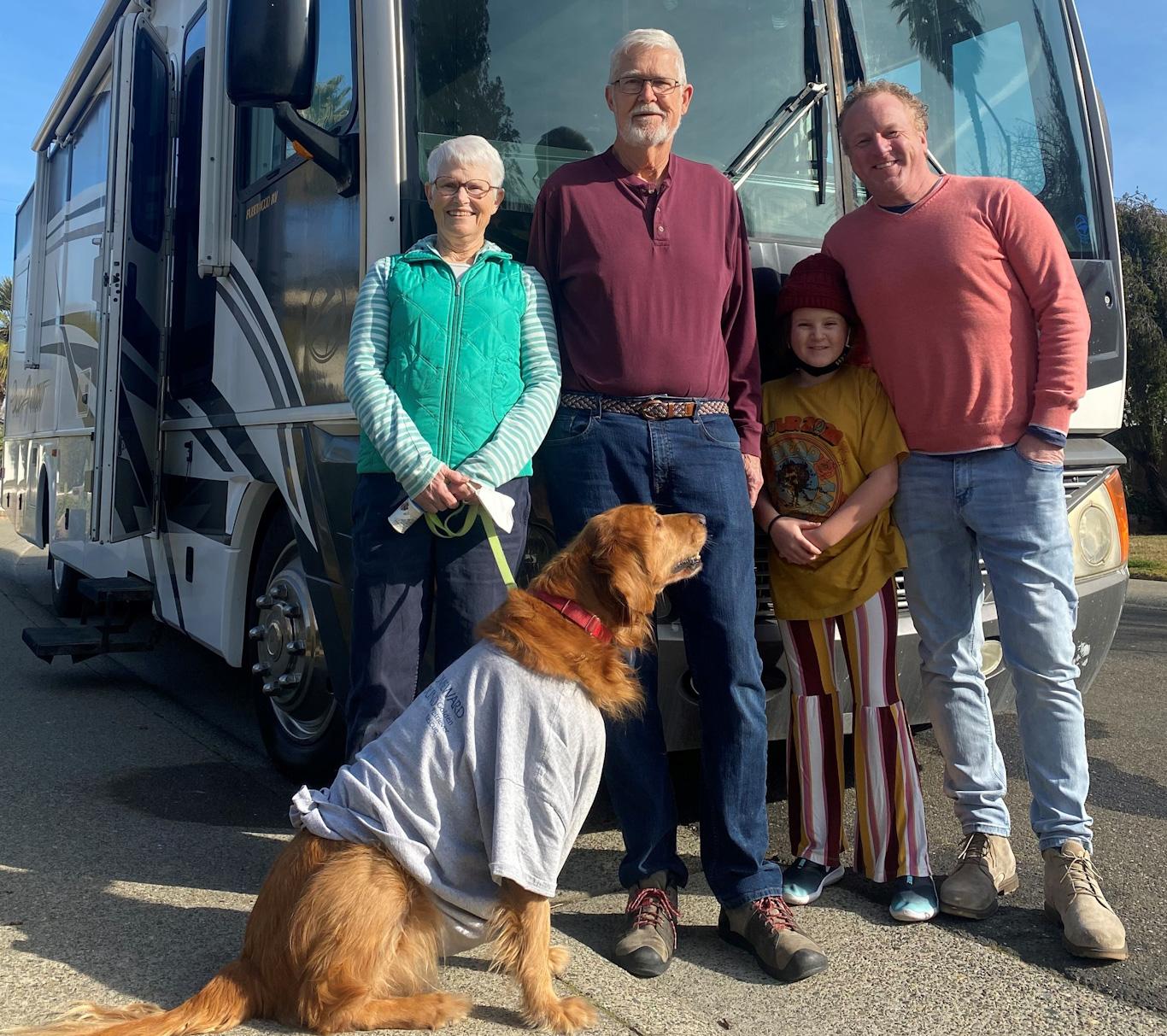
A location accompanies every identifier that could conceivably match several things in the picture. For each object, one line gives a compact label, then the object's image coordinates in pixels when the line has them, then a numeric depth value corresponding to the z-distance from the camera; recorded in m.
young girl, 3.18
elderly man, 2.93
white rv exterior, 3.41
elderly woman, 2.96
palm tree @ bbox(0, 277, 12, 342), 34.19
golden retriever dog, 2.40
